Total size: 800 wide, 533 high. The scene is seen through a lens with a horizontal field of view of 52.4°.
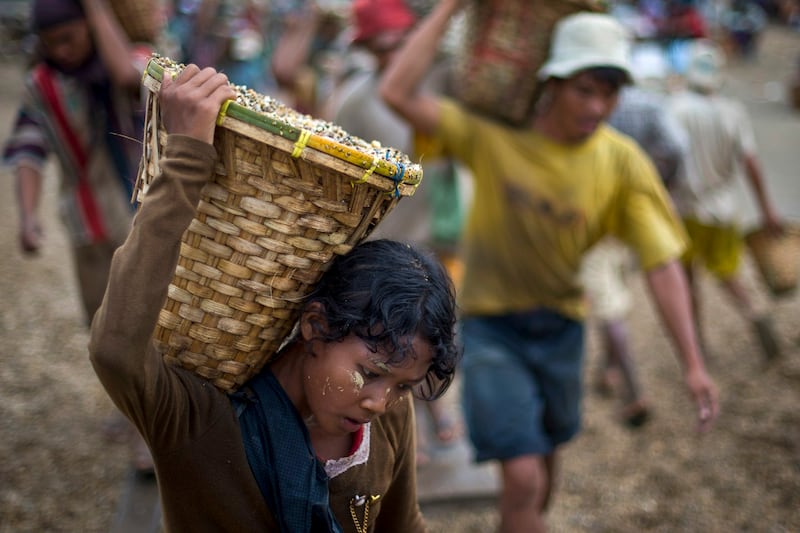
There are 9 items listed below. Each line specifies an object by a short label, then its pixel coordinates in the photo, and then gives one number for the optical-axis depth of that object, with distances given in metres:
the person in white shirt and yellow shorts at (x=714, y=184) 5.58
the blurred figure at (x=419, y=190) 4.37
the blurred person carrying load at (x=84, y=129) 3.41
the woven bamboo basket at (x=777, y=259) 5.59
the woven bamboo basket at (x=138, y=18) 3.68
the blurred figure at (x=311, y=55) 6.04
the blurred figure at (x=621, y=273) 4.75
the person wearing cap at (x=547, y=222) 2.96
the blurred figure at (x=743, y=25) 21.70
